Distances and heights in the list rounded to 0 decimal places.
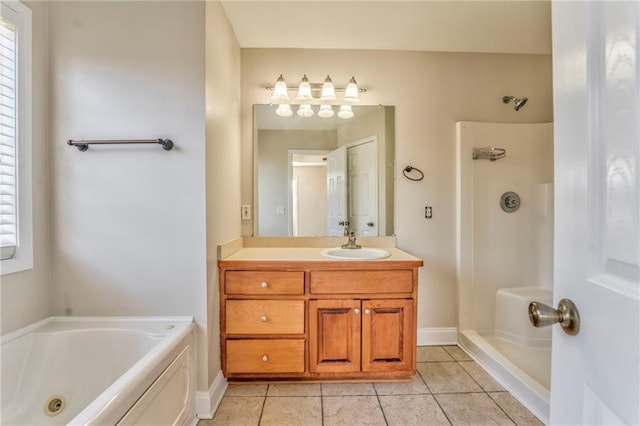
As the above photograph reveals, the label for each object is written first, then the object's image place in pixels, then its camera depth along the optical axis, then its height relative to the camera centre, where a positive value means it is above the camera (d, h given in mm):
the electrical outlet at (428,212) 2391 -13
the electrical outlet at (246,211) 2307 +0
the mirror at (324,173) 2350 +311
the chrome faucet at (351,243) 2189 -249
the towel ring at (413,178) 2375 +301
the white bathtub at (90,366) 1241 -717
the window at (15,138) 1353 +364
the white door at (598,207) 420 +4
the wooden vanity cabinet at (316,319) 1754 -656
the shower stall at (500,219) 2348 -75
